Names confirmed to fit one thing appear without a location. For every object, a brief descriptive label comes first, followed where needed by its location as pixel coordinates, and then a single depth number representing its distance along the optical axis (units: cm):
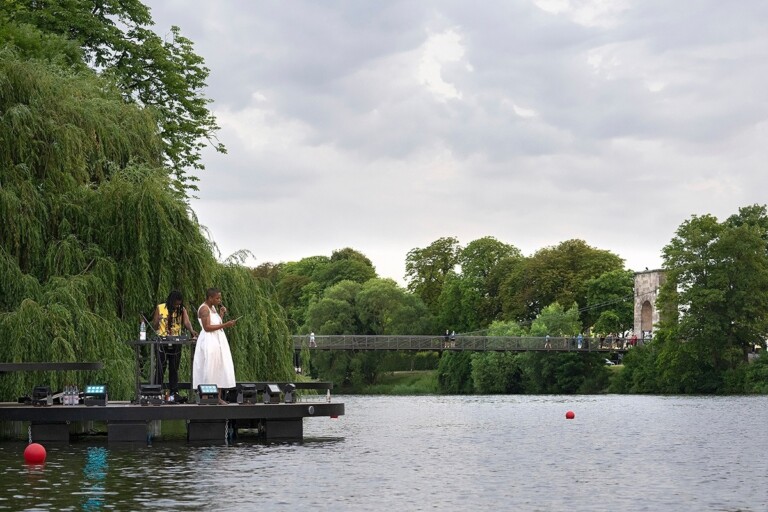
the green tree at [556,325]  10596
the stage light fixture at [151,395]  2631
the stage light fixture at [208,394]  2656
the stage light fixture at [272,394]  2748
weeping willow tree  2772
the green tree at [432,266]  13175
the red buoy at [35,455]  2264
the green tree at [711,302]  8544
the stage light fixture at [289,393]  2800
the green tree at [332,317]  11975
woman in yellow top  2658
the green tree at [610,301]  11744
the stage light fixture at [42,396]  2612
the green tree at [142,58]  4631
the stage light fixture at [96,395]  2600
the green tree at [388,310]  12025
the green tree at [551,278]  11762
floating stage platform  2589
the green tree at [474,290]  12219
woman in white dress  2686
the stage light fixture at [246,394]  2699
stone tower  11388
